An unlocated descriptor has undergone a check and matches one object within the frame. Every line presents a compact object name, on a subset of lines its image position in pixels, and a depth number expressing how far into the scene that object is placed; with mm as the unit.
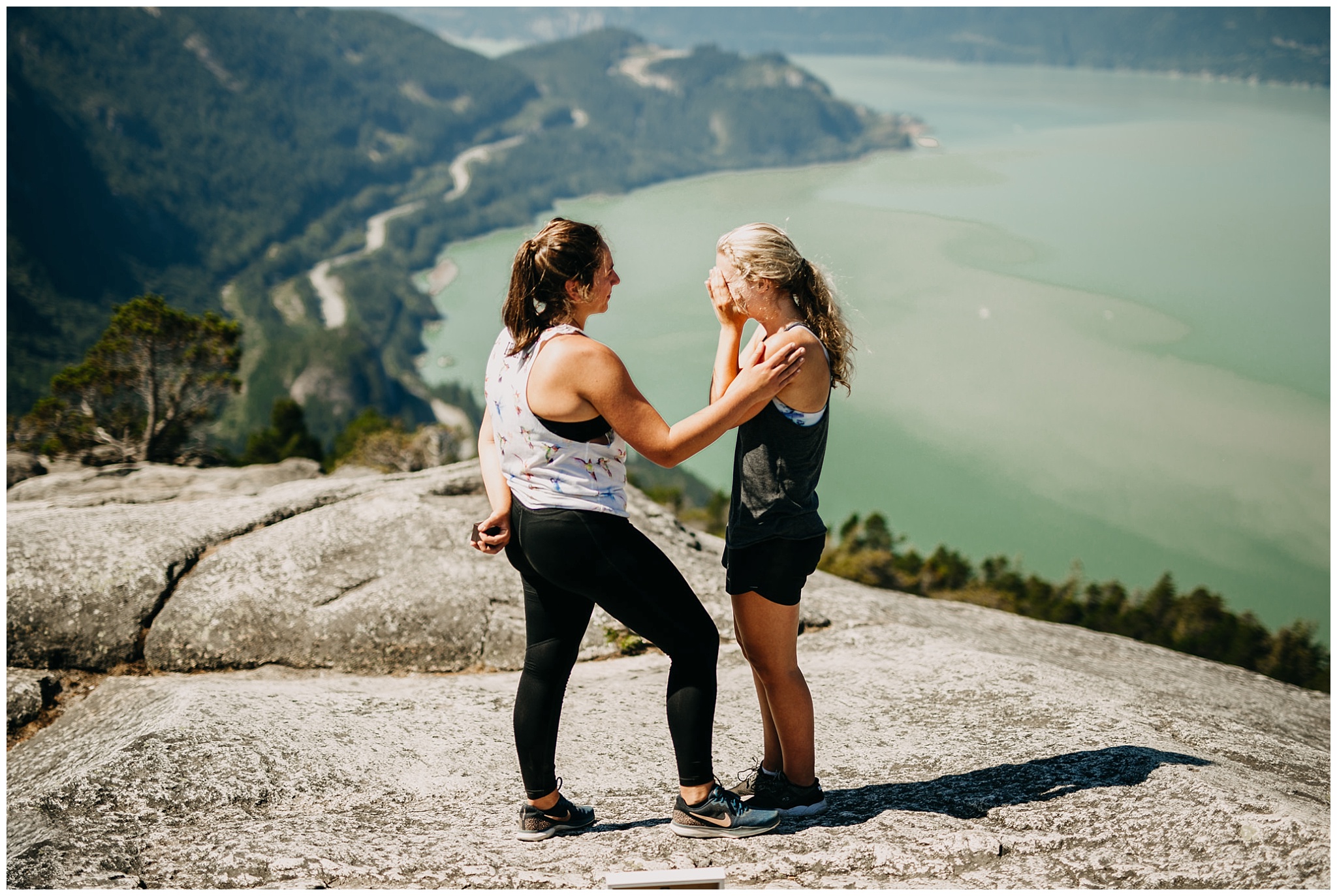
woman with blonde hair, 3293
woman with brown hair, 3070
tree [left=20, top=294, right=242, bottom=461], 22844
